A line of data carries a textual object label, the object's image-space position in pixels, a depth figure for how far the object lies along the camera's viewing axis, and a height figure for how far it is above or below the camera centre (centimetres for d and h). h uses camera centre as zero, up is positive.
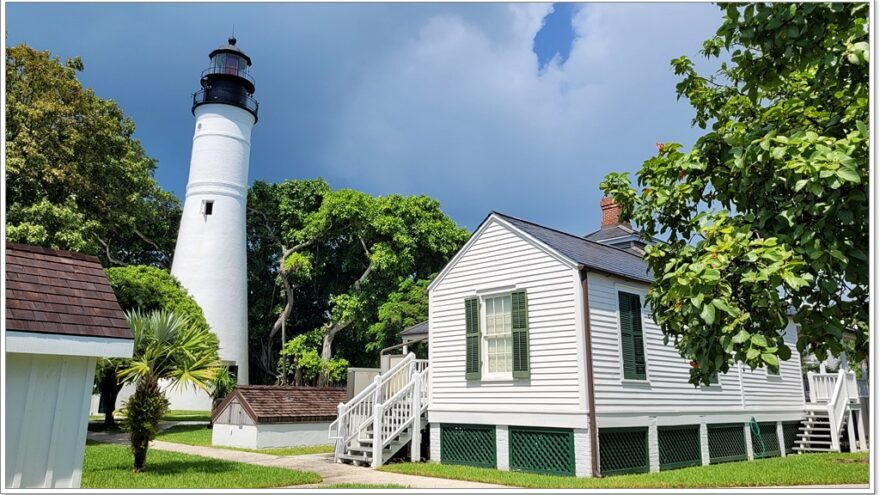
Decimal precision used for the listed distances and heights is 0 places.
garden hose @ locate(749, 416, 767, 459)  1547 -55
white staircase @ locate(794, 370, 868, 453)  1673 -18
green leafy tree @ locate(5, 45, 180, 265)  2159 +874
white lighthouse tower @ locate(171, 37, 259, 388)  2970 +914
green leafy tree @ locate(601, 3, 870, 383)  534 +175
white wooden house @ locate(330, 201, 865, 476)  1188 +47
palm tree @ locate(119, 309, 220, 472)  1104 +64
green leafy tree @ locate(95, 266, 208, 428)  2325 +392
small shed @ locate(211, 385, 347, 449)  1731 -38
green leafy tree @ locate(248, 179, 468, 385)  3341 +818
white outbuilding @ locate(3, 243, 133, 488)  626 +38
